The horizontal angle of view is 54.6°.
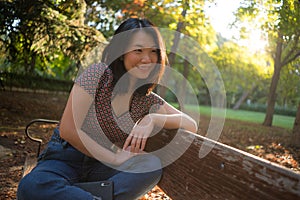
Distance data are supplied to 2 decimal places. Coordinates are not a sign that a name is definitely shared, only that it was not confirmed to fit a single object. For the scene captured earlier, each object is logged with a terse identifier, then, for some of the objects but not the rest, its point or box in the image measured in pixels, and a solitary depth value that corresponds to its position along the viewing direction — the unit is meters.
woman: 1.56
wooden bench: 0.94
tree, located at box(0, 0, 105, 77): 6.23
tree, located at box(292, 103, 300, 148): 7.60
